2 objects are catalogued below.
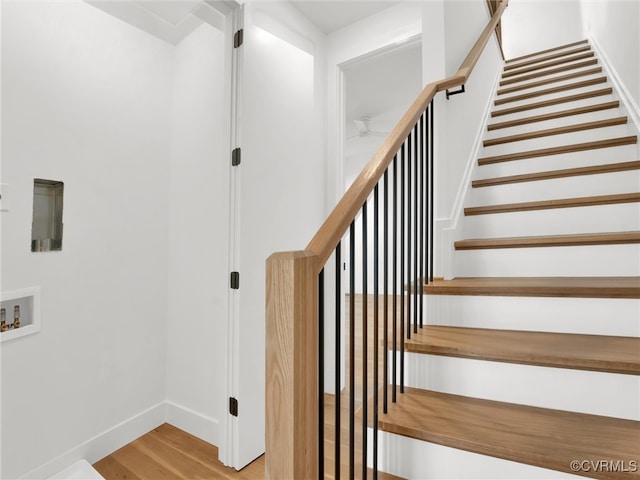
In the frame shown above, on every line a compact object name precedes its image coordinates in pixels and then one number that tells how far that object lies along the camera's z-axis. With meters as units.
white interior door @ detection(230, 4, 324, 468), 1.88
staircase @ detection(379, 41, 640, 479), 0.99
